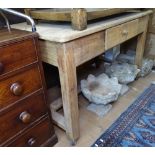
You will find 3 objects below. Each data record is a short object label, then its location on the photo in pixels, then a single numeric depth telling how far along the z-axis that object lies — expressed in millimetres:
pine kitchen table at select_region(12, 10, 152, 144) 776
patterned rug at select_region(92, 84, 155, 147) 1045
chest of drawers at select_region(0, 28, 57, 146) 693
